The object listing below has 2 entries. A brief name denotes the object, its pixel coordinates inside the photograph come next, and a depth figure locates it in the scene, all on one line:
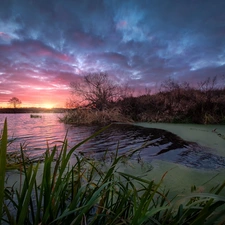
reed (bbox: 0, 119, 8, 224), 0.58
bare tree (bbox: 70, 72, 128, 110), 16.31
